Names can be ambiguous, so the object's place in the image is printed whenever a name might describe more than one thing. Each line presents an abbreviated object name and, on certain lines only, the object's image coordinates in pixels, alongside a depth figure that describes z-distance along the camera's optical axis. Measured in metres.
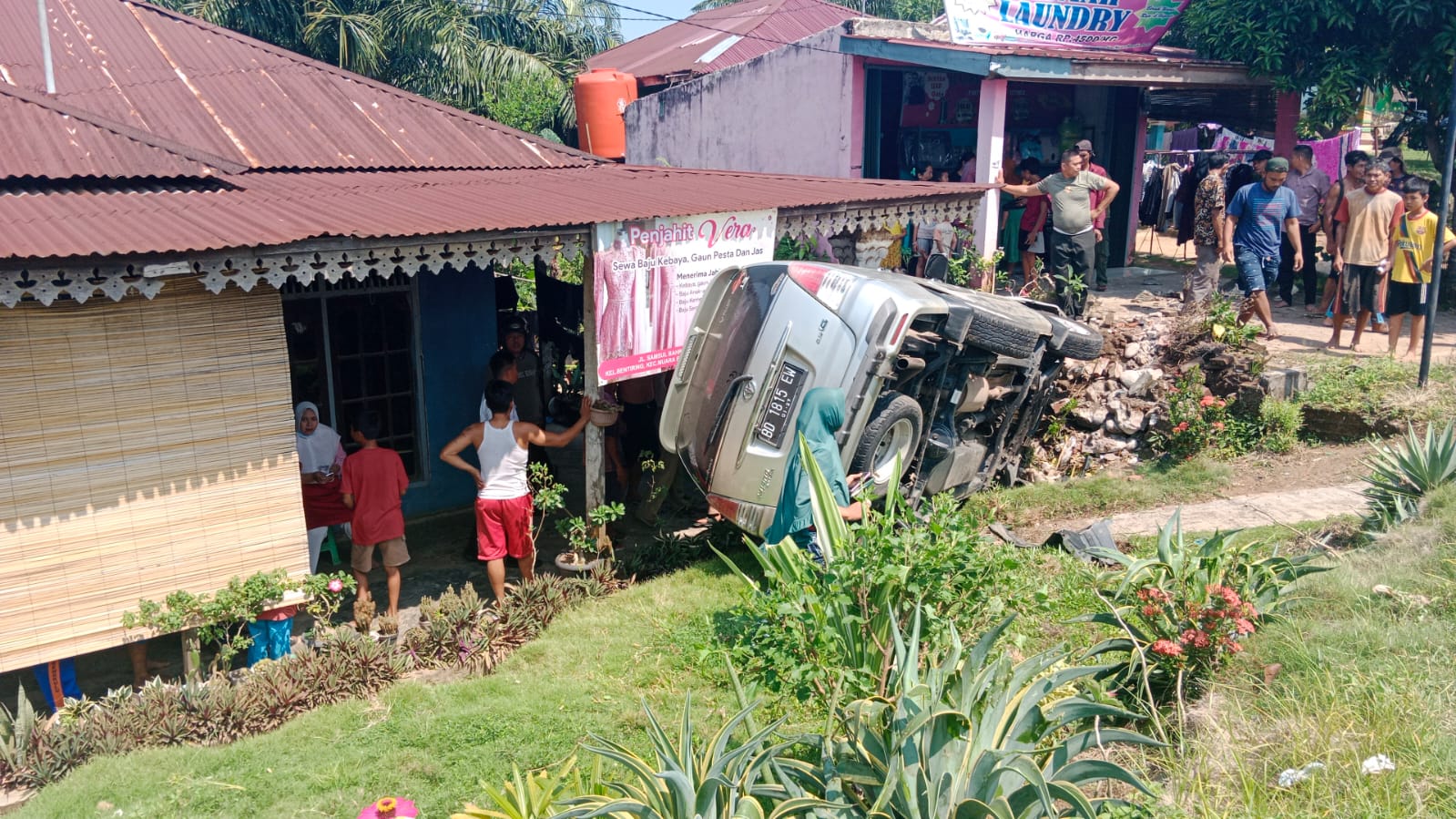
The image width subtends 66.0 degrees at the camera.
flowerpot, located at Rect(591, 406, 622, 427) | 7.38
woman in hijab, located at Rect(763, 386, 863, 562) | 6.12
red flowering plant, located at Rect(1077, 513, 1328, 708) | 4.45
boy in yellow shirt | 9.46
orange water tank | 17.62
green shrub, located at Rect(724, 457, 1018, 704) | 4.83
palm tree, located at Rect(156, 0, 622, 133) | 21.42
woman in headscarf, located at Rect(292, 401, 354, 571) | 7.45
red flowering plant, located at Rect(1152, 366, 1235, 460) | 9.26
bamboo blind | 5.42
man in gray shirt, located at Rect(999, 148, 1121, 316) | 10.67
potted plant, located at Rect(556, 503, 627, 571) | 7.42
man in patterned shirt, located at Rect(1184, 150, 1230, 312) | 10.77
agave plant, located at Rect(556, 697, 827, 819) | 3.61
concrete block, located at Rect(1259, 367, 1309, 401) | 9.38
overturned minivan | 7.00
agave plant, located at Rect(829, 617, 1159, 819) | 3.56
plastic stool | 7.98
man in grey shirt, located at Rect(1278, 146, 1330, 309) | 11.59
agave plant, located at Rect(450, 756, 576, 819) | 4.18
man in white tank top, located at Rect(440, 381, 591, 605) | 7.07
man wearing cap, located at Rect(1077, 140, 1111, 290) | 10.85
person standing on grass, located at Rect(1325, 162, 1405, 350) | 9.73
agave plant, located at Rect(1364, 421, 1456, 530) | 6.25
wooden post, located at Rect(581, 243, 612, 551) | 7.17
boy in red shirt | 6.88
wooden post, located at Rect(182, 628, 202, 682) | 5.92
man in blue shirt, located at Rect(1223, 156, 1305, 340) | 10.45
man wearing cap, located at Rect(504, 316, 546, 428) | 8.95
